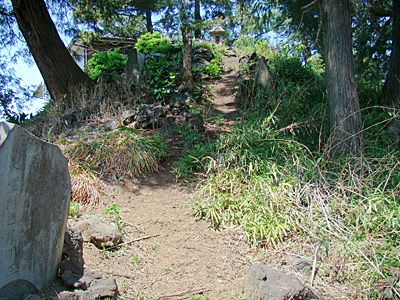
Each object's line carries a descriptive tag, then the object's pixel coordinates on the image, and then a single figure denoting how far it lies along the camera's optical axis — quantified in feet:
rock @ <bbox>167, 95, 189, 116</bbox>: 23.71
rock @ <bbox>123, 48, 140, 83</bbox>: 26.04
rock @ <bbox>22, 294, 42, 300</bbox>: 7.03
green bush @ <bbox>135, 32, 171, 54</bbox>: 33.78
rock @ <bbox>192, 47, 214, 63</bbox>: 33.84
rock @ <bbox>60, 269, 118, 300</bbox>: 7.61
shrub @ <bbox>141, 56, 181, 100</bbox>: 24.53
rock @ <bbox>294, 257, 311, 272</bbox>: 10.82
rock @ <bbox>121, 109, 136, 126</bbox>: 21.35
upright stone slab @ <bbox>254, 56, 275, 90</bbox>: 24.27
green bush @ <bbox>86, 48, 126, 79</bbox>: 29.32
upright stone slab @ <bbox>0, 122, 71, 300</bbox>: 6.77
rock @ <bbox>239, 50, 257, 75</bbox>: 30.58
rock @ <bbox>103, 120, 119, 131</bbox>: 20.45
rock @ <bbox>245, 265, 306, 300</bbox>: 8.67
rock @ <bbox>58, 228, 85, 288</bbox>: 8.09
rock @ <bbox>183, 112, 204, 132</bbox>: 21.72
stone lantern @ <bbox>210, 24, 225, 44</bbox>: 44.77
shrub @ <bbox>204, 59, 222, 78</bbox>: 30.68
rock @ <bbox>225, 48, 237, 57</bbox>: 38.58
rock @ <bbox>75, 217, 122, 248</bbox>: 11.60
